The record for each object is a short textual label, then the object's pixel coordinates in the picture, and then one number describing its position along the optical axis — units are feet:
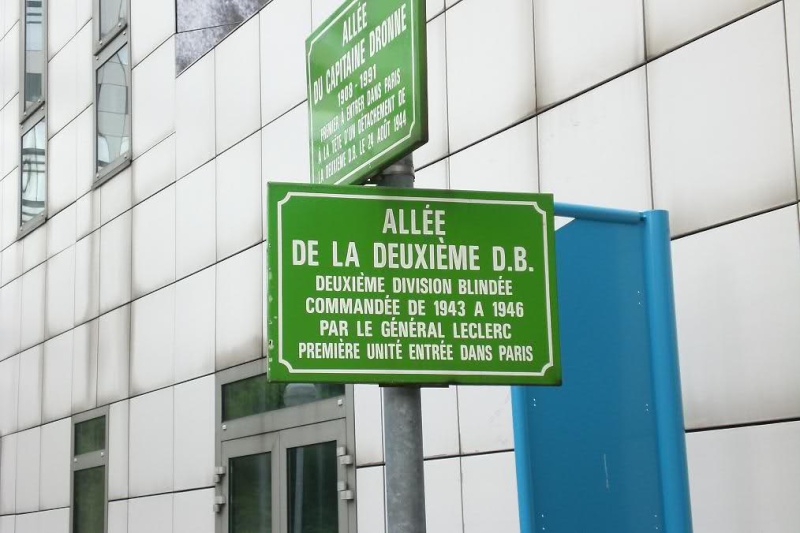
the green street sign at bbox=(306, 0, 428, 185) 12.62
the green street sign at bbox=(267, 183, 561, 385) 12.32
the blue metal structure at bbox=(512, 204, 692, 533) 17.67
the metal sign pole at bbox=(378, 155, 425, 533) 11.84
